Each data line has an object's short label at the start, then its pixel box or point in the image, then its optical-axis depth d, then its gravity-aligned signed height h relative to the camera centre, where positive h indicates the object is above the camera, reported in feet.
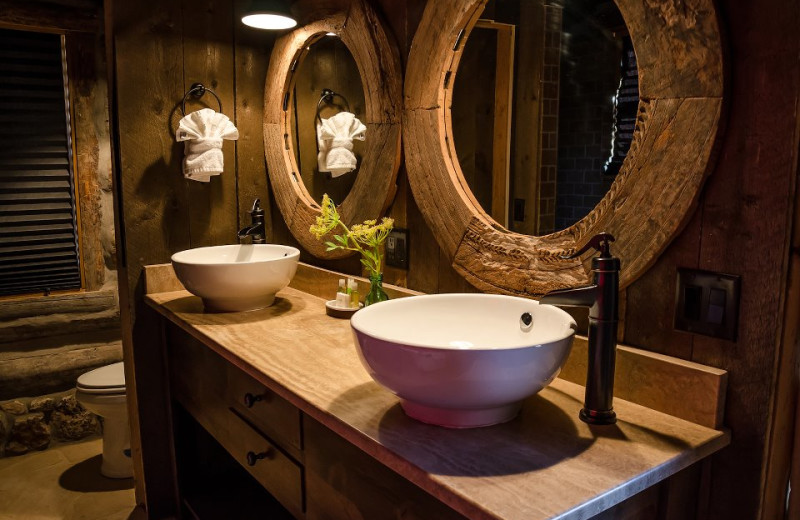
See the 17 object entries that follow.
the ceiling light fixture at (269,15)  6.83 +1.86
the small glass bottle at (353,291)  6.11 -1.16
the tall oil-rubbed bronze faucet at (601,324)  3.39 -0.81
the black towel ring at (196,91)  7.73 +1.08
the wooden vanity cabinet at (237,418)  4.55 -2.22
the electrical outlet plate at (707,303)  3.41 -0.71
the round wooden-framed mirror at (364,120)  5.99 +0.66
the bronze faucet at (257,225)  7.64 -0.63
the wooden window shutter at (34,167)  10.44 +0.08
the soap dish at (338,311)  6.04 -1.35
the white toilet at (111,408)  9.22 -3.63
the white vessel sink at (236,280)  6.10 -1.09
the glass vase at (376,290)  5.59 -1.05
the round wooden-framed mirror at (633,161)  3.42 +0.13
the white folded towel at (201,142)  7.46 +0.40
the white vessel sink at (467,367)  3.02 -1.00
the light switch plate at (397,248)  5.99 -0.71
